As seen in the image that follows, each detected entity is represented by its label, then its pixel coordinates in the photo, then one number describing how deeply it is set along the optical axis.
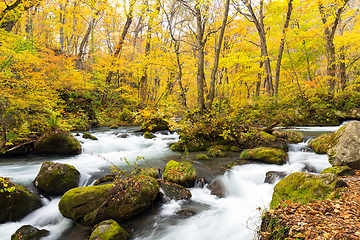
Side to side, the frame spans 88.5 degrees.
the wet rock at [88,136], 10.30
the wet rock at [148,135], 11.57
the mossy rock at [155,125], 12.69
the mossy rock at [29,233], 3.56
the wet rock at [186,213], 4.55
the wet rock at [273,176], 5.55
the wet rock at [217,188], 5.53
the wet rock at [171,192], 4.99
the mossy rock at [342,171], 4.47
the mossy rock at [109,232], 3.31
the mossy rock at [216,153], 8.40
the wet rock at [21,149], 7.60
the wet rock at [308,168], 6.09
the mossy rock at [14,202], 4.11
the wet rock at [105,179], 5.48
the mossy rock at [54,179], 5.04
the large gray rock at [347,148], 4.87
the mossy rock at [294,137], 8.93
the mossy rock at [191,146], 9.47
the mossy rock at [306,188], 3.43
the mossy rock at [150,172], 5.74
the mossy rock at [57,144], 8.06
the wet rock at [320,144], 7.06
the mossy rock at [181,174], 5.77
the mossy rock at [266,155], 7.07
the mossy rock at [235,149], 9.05
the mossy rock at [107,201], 4.00
